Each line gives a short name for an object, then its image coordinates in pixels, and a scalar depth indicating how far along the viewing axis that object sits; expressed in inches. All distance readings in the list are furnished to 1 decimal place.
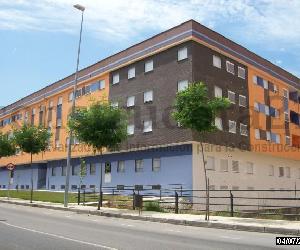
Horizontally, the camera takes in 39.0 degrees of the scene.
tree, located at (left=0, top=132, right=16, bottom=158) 1850.4
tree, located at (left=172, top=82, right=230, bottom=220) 763.4
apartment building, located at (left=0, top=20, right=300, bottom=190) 1336.1
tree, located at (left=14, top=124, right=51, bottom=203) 1405.0
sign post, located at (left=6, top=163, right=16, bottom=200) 1375.5
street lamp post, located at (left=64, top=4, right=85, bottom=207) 1059.2
